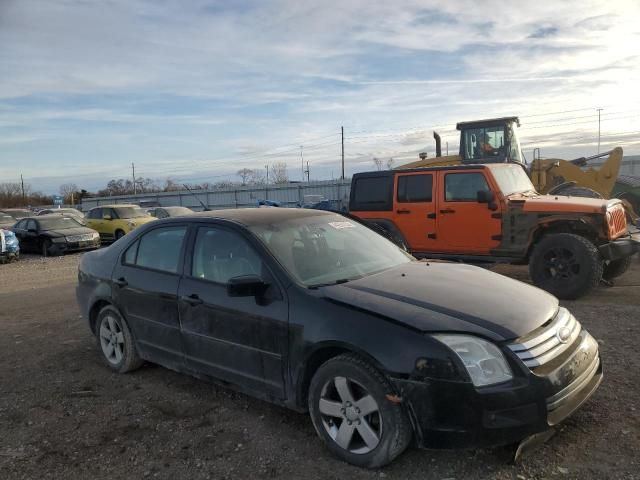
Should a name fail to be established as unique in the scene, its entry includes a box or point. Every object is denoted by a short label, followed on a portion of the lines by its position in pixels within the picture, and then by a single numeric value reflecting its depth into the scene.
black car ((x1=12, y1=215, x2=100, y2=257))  17.05
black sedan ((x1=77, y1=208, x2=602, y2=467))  2.86
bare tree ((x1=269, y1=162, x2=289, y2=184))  70.65
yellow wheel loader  13.87
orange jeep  7.22
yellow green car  19.84
